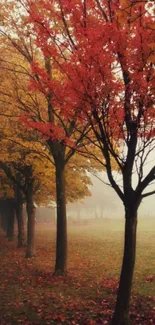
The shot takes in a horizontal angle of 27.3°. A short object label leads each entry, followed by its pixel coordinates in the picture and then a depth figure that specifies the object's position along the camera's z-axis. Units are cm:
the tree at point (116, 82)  624
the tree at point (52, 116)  1140
